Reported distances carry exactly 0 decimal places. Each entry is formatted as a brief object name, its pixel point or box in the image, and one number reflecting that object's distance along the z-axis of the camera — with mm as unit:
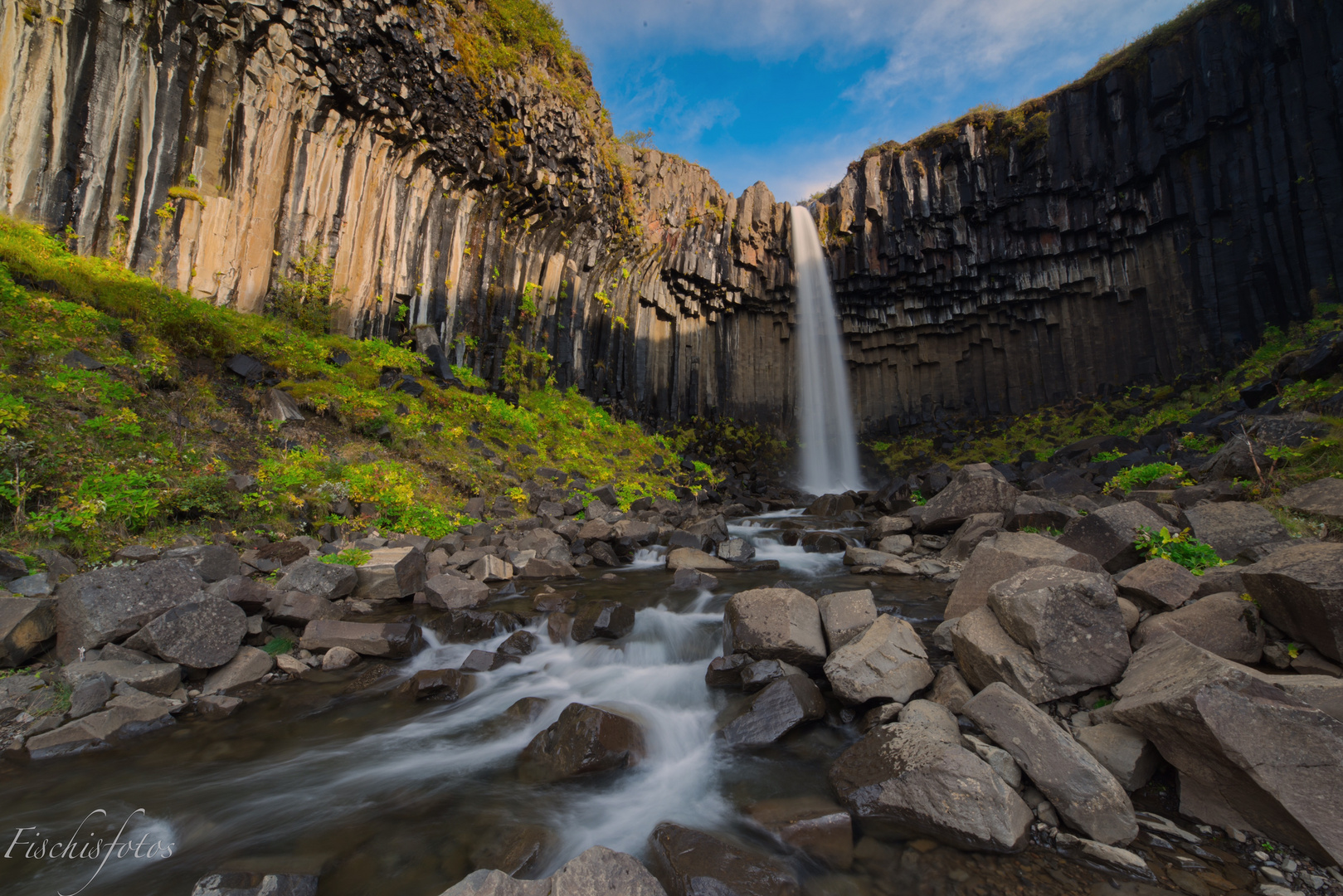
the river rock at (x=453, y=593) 6704
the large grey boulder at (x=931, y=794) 2760
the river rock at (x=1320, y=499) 4578
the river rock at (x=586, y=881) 2197
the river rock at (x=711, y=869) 2564
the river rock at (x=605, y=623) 6062
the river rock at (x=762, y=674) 4574
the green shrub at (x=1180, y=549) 4637
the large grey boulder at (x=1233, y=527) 4609
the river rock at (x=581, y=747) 3738
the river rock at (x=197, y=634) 4582
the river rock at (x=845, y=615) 4832
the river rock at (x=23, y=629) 4191
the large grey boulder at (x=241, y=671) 4621
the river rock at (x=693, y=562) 9133
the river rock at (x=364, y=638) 5348
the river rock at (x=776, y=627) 4797
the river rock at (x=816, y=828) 2848
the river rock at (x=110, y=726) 3699
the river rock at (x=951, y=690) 3793
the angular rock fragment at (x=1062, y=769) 2744
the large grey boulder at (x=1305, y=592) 3018
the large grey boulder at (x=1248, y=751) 2346
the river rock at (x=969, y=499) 9062
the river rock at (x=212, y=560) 5793
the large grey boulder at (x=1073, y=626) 3566
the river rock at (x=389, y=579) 6652
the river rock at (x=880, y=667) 4066
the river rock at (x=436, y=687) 4801
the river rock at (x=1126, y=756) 2955
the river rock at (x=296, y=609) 5539
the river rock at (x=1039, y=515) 7375
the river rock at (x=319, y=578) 6133
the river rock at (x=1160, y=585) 4020
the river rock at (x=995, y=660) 3559
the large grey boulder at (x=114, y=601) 4477
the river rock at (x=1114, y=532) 5160
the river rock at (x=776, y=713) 4008
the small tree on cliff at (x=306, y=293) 13445
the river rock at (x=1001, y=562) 4719
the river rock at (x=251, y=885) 2324
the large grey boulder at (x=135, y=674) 4219
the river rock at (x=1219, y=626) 3414
